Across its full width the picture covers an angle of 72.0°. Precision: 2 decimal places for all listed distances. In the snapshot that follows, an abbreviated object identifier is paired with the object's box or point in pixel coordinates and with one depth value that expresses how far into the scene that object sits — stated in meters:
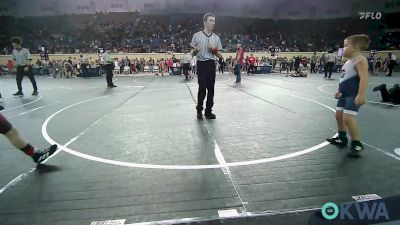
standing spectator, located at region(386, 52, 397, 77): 18.69
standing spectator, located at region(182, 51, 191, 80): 17.36
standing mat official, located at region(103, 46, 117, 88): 12.93
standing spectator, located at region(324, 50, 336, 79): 16.52
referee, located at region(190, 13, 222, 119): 5.65
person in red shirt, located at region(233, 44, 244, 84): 13.47
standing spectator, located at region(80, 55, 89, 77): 21.20
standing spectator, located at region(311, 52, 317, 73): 23.41
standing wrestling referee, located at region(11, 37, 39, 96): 10.03
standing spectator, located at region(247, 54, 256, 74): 22.13
